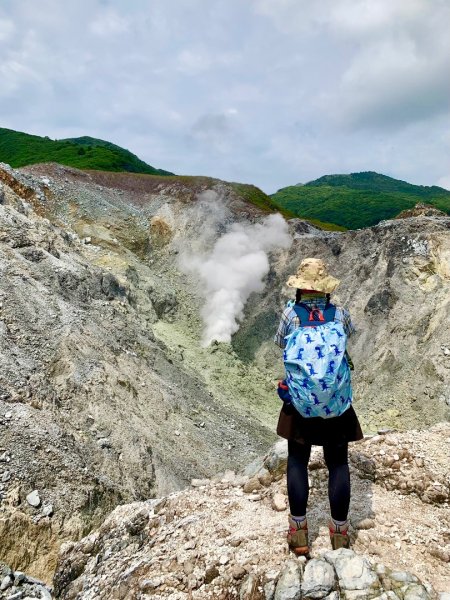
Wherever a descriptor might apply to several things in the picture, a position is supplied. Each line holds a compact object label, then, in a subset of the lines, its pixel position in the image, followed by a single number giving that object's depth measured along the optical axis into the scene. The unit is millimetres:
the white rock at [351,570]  4090
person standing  4375
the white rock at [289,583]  4066
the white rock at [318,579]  4055
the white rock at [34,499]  8499
